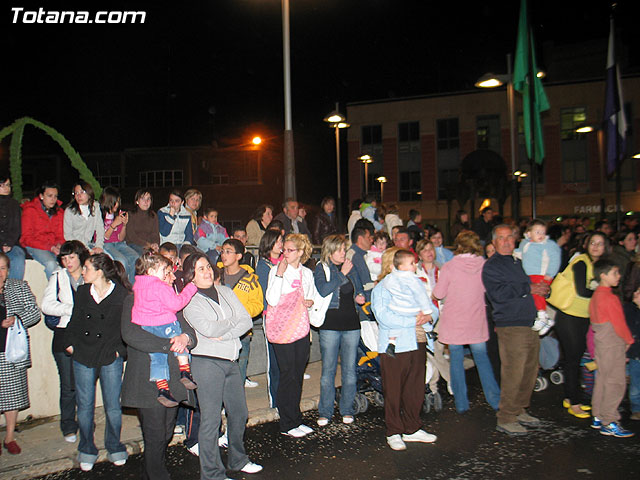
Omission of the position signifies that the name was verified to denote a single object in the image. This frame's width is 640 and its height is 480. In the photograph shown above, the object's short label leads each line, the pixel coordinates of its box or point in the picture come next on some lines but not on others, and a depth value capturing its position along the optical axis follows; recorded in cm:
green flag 1192
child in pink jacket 471
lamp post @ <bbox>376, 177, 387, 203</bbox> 4131
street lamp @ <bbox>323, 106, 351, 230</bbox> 1983
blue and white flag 1484
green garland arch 994
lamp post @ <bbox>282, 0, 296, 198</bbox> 1148
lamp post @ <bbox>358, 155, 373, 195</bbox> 3012
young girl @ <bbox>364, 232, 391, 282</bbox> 825
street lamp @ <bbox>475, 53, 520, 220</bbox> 1239
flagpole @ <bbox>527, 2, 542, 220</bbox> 1153
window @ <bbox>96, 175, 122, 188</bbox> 3803
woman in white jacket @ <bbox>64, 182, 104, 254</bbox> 805
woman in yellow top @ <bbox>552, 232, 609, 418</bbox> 673
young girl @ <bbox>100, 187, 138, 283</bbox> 873
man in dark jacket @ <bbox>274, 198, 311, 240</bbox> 1155
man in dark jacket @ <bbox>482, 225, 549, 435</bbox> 627
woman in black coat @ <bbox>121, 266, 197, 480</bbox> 470
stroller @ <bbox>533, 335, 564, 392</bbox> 797
